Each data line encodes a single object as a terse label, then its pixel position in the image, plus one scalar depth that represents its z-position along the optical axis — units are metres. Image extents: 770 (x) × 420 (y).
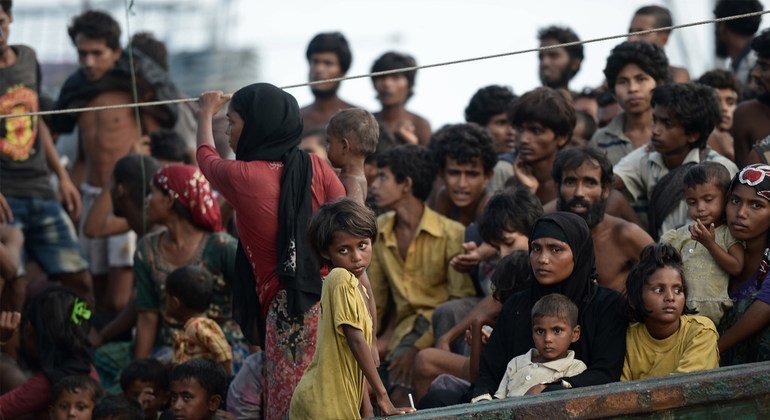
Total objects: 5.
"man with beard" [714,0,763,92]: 19.73
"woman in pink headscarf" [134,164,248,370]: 16.08
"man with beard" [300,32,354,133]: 20.77
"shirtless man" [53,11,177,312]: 19.87
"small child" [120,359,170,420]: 15.14
